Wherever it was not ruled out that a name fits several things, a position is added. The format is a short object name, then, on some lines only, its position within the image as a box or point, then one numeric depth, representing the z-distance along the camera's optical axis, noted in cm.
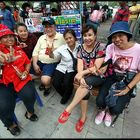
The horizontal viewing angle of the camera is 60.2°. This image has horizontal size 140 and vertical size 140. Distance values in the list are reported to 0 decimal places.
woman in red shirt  143
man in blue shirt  330
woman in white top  169
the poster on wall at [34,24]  254
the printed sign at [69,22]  232
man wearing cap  189
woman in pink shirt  132
